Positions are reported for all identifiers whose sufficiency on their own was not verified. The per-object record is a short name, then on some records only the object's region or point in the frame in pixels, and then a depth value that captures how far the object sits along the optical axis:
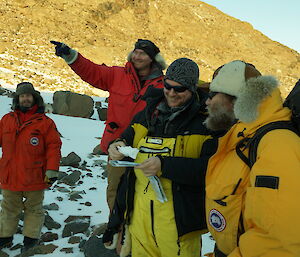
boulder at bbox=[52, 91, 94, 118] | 12.59
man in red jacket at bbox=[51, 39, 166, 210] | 3.22
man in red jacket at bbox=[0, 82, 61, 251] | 3.55
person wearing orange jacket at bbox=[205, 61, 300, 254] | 1.23
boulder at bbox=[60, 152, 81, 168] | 6.72
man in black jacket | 1.96
